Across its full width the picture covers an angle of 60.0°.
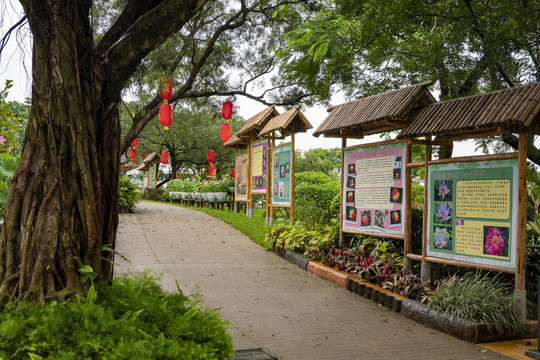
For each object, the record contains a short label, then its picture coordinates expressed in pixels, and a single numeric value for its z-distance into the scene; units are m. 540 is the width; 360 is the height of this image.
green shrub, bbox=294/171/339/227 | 14.85
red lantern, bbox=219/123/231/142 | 15.79
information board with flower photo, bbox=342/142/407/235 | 7.45
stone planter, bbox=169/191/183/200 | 23.87
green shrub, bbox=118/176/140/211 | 17.03
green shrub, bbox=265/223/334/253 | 8.90
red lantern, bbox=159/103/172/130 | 13.43
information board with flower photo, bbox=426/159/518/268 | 5.68
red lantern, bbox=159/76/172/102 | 11.38
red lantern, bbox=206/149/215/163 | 25.25
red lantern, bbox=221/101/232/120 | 15.52
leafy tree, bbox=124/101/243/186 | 31.94
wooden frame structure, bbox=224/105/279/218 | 14.69
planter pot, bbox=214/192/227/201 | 20.11
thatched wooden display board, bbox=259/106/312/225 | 12.22
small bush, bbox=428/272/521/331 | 5.29
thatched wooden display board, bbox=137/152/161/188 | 30.41
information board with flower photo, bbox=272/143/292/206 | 12.29
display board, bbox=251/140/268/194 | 14.41
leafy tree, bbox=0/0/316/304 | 3.22
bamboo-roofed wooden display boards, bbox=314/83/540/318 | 5.51
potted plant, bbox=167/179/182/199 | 24.02
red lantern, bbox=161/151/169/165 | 27.85
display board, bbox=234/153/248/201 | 16.48
